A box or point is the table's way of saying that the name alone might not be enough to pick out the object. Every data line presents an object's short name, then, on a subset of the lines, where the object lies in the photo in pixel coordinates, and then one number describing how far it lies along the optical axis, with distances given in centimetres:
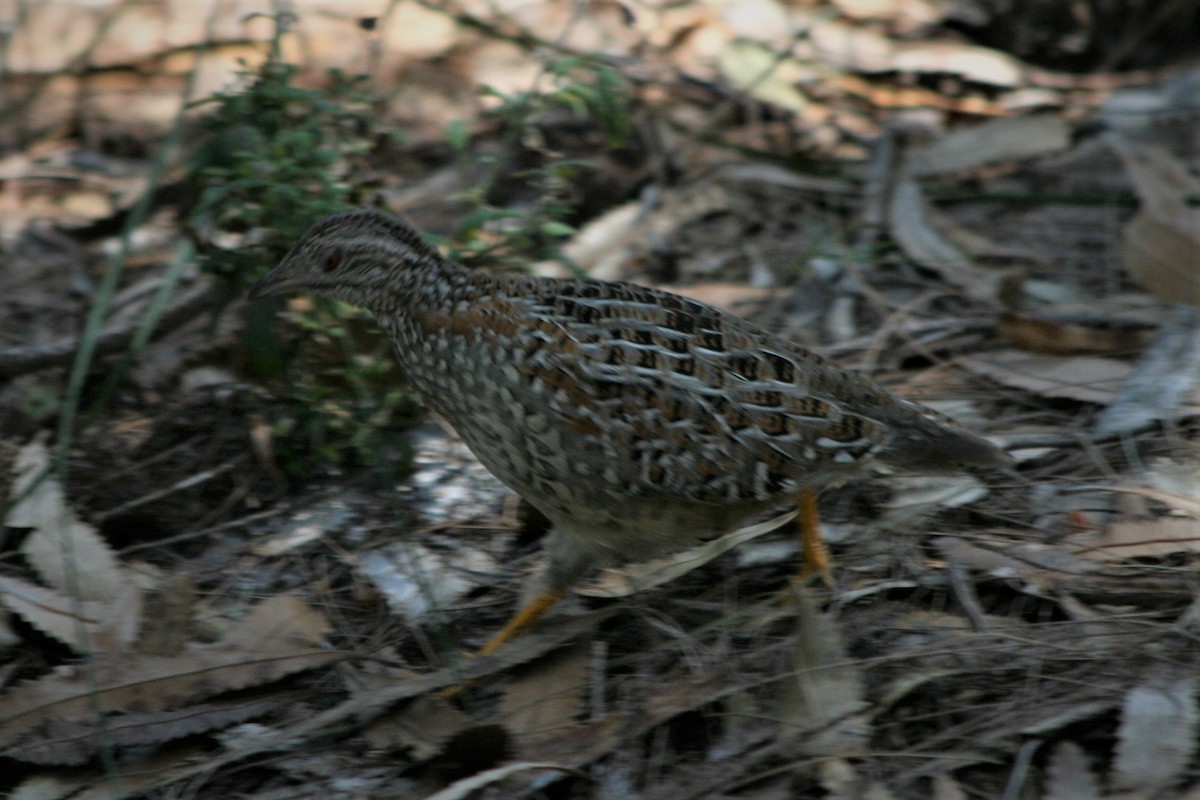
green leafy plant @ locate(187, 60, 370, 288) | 914
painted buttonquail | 787
